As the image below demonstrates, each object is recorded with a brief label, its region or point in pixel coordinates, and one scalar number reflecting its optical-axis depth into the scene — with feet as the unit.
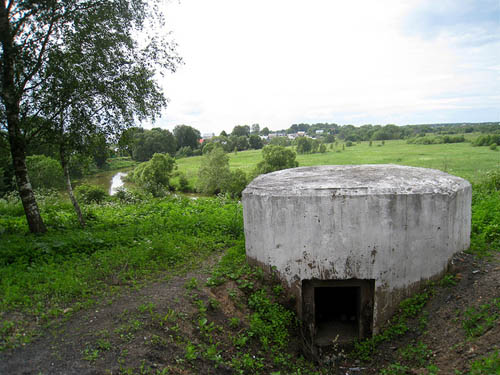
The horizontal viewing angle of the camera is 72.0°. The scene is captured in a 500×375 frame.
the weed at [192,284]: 17.50
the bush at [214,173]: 94.02
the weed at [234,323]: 15.81
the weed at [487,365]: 10.88
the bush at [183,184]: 108.17
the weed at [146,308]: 14.87
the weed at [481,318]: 13.69
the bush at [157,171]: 94.17
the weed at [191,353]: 12.83
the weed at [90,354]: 11.81
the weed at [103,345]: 12.41
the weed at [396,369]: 14.06
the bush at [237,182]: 92.86
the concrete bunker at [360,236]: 16.44
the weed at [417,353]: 14.23
